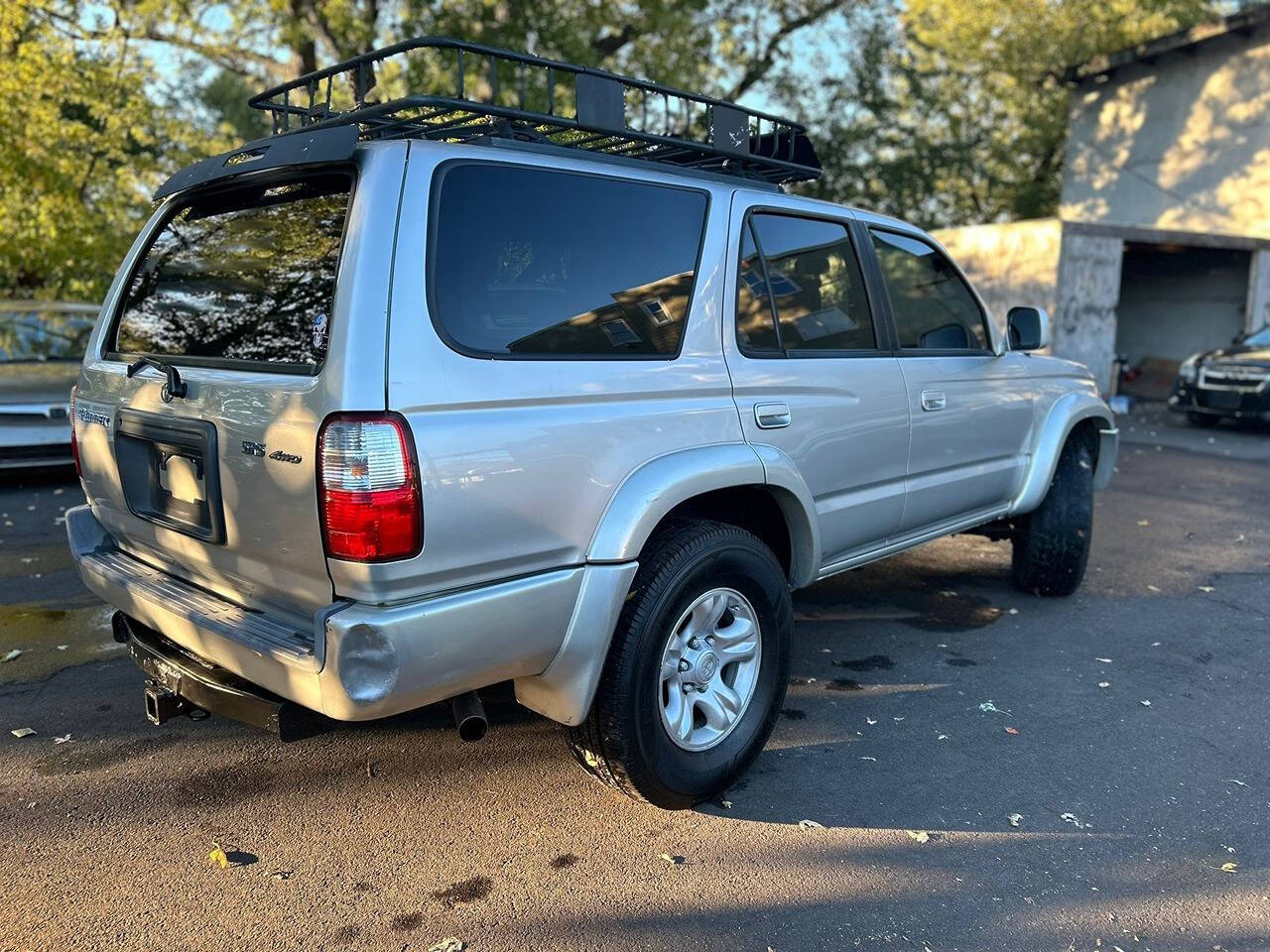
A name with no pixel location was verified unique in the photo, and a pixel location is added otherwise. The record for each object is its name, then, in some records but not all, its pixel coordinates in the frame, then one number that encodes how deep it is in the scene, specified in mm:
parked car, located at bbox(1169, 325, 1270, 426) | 12266
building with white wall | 14109
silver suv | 2342
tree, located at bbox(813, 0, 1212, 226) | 21578
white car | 7359
